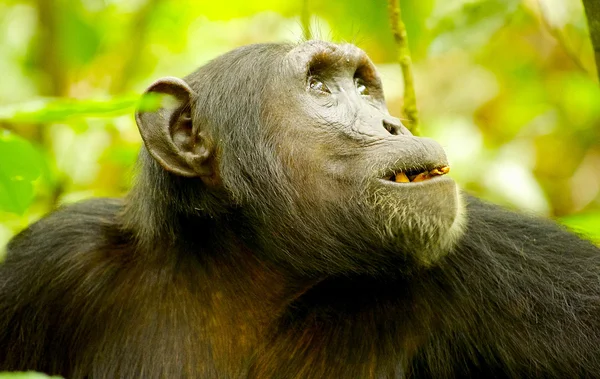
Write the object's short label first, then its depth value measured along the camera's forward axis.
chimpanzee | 8.68
